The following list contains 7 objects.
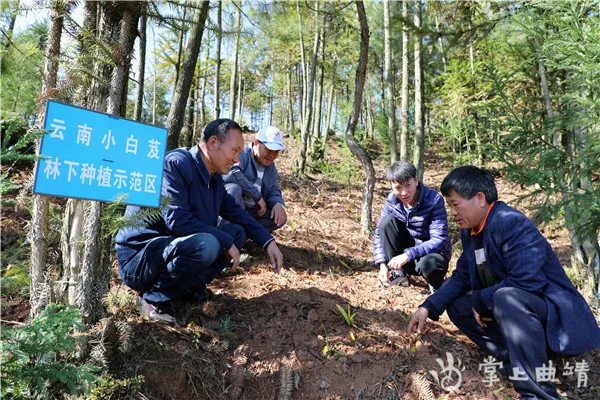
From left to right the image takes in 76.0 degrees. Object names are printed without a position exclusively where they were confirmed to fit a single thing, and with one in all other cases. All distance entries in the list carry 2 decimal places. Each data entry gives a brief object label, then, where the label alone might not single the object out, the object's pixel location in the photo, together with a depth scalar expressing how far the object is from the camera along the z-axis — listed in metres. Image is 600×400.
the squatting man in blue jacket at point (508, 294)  2.23
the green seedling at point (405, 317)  2.99
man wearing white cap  3.80
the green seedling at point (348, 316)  2.86
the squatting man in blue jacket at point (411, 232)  3.42
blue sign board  1.77
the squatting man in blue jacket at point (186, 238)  2.50
